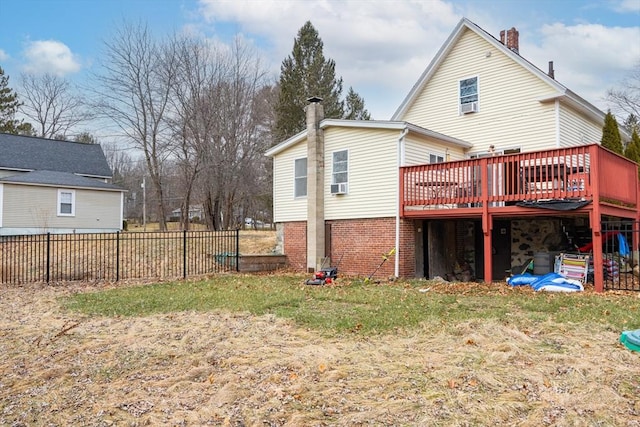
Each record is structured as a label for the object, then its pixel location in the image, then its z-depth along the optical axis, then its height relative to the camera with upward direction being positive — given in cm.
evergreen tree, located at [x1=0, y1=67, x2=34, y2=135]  3975 +972
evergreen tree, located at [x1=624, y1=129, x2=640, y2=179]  1473 +227
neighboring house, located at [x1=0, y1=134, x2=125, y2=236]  2219 +183
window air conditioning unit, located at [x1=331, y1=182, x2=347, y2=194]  1400 +109
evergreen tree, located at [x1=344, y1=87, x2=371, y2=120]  3533 +892
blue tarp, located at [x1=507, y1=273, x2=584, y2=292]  997 -128
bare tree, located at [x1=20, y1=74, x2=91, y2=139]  3741 +1022
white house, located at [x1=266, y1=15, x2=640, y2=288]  1159 +131
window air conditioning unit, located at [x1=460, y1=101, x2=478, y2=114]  1486 +365
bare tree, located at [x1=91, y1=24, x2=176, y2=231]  2489 +741
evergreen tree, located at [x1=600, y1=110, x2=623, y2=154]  1424 +260
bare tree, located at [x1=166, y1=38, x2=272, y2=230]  2395 +511
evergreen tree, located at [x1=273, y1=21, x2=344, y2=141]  2977 +946
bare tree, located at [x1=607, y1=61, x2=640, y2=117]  2958 +802
